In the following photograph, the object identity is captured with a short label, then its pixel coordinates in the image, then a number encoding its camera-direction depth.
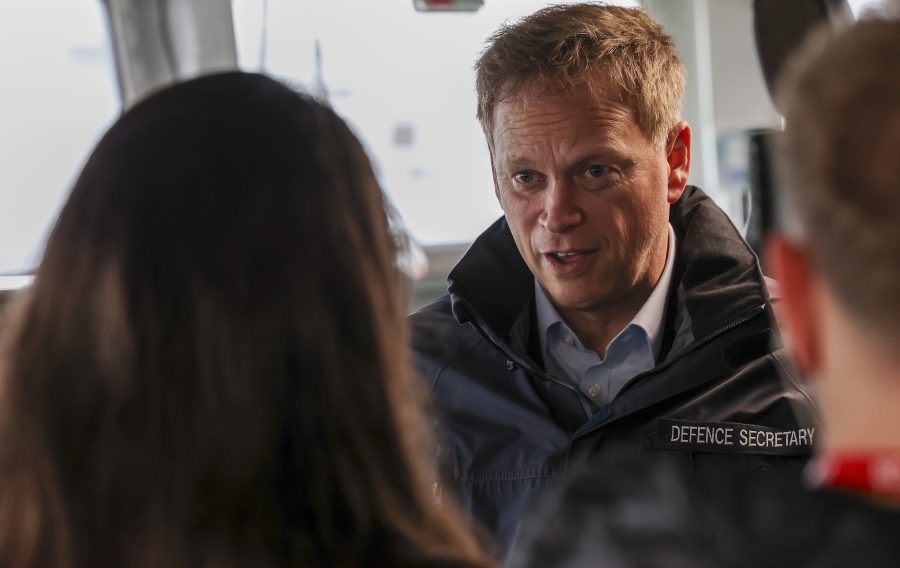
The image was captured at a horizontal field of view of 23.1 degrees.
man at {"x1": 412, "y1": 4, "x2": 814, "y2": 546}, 1.79
